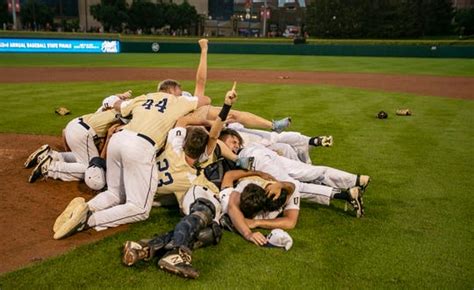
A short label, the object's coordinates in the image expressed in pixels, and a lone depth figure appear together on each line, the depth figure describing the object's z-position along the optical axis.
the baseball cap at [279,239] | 4.66
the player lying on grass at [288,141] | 6.56
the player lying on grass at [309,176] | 5.56
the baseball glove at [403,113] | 12.56
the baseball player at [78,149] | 6.55
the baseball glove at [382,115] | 12.03
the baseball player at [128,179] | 4.94
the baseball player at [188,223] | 4.12
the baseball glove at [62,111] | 11.48
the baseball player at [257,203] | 4.88
